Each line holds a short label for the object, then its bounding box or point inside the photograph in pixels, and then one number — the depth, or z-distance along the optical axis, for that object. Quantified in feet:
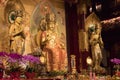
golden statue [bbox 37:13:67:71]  27.12
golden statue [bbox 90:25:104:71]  32.42
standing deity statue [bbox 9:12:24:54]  25.27
